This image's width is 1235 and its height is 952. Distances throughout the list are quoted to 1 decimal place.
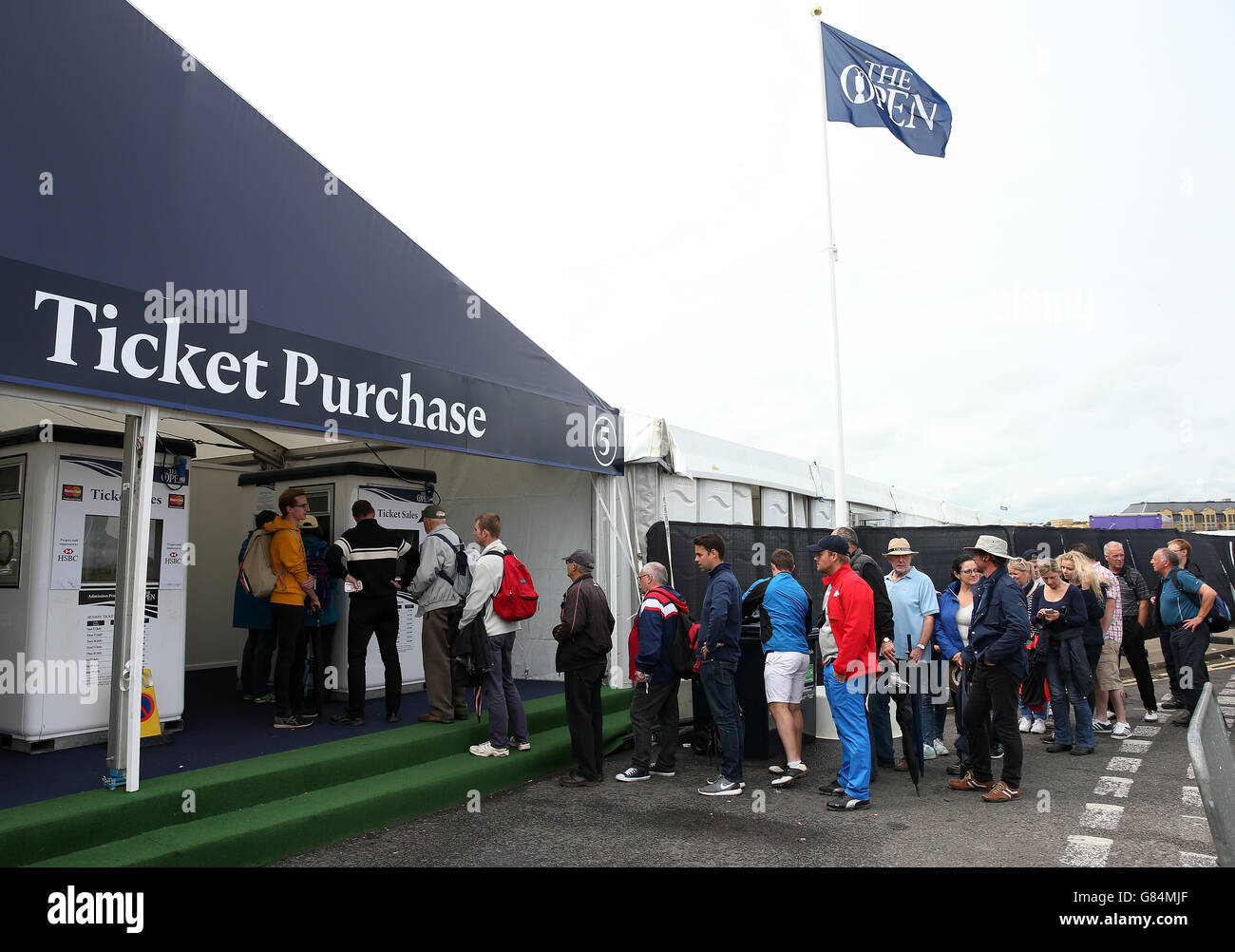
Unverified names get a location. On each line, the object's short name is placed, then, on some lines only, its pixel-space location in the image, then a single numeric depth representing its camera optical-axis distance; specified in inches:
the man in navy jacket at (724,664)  227.6
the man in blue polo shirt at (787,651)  230.1
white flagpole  363.9
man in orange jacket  241.6
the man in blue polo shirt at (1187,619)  309.7
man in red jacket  212.1
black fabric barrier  330.6
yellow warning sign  198.4
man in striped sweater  253.8
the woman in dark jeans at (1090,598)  285.9
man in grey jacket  255.9
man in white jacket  238.7
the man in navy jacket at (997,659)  209.2
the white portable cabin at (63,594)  205.2
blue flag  412.5
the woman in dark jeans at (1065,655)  274.5
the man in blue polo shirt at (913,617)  250.4
